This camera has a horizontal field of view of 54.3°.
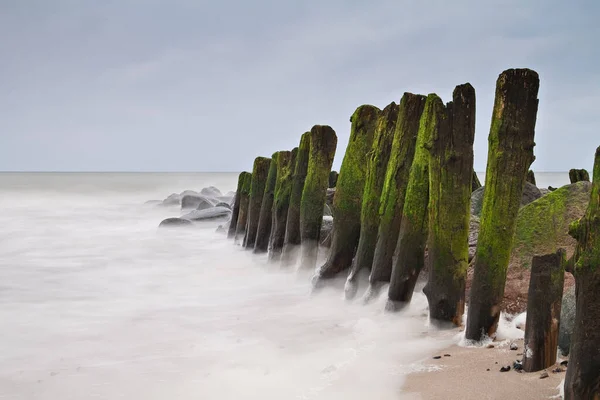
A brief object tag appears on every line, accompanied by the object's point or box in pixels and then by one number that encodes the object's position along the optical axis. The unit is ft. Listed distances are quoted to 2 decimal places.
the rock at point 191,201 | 70.90
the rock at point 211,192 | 86.03
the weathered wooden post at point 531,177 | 35.81
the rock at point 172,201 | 76.95
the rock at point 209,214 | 52.34
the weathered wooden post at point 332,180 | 40.45
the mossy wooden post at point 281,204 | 28.66
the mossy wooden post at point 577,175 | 34.65
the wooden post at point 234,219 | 40.84
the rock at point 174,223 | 50.65
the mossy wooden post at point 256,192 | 34.14
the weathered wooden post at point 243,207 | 37.70
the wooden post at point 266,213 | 31.73
